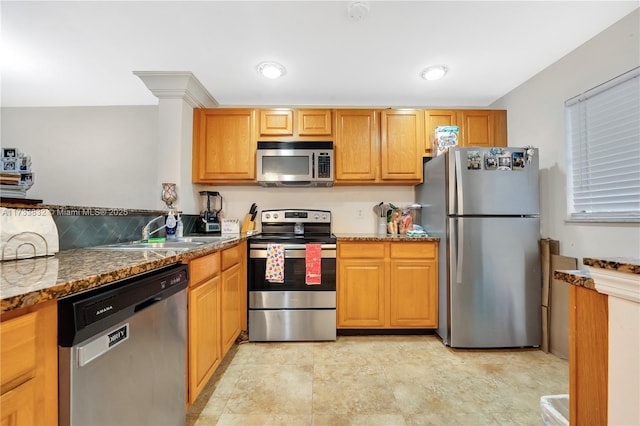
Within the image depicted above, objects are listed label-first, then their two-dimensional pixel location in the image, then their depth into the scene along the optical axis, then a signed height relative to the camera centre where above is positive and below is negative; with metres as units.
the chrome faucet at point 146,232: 1.76 -0.12
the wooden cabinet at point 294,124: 2.65 +0.94
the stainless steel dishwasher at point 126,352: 0.65 -0.44
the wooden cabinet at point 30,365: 0.53 -0.34
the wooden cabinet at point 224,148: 2.63 +0.68
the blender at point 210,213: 2.58 +0.02
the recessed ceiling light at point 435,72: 2.20 +1.25
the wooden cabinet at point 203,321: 1.29 -0.59
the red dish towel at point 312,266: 2.24 -0.44
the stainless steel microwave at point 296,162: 2.57 +0.53
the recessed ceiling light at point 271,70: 2.16 +1.25
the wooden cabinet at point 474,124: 2.67 +0.95
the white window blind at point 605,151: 1.59 +0.44
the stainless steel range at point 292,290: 2.23 -0.65
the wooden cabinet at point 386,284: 2.33 -0.62
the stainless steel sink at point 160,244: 1.43 -0.19
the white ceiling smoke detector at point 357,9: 1.54 +1.26
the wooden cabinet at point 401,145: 2.65 +0.73
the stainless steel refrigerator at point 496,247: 2.08 -0.25
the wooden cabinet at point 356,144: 2.66 +0.74
